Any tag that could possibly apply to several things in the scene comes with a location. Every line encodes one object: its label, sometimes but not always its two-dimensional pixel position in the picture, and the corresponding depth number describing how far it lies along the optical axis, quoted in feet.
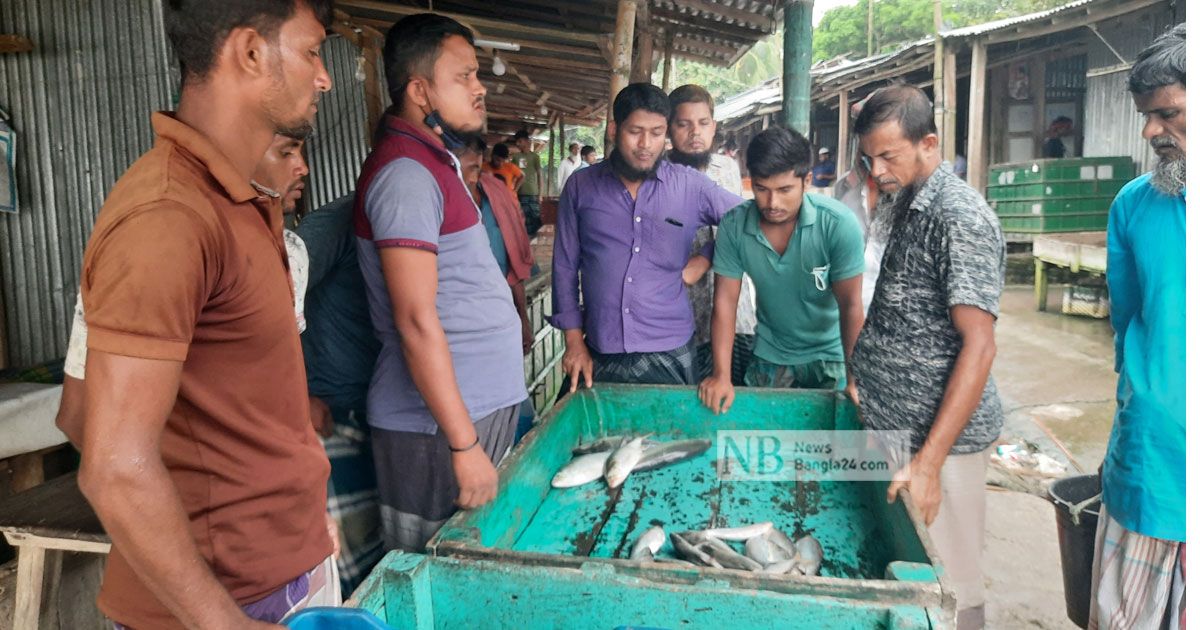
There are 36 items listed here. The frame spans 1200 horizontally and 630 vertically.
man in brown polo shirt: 3.28
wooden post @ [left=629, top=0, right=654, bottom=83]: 19.70
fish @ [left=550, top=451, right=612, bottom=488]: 8.34
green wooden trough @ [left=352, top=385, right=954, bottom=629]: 4.61
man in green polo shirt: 9.81
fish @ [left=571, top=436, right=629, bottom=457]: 9.32
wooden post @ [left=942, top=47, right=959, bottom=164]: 35.09
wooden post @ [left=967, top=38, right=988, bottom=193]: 36.35
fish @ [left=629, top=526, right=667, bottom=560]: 6.60
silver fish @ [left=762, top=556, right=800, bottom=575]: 6.11
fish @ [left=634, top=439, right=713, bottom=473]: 8.91
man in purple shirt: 10.70
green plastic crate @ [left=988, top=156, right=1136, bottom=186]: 33.65
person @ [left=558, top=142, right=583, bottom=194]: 43.60
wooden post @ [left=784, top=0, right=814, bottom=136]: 15.52
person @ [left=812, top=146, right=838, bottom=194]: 36.27
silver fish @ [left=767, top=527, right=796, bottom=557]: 6.69
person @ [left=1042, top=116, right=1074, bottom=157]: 39.32
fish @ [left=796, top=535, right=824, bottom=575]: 6.42
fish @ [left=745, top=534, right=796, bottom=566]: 6.48
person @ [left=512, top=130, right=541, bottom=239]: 37.29
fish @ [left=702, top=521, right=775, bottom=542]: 6.93
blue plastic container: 3.56
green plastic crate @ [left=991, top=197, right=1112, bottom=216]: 34.14
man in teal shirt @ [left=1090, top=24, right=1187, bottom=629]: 6.36
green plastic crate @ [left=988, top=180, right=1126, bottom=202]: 33.78
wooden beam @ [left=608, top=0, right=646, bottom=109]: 13.83
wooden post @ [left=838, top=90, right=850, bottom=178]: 46.24
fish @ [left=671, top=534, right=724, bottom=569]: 6.33
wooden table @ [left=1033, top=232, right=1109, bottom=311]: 26.53
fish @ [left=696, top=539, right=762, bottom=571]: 6.22
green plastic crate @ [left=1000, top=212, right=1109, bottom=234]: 34.55
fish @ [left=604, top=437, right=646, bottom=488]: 8.38
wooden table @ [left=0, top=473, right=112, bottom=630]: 6.91
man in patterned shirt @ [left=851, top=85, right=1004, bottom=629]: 6.93
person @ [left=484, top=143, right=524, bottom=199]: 31.94
